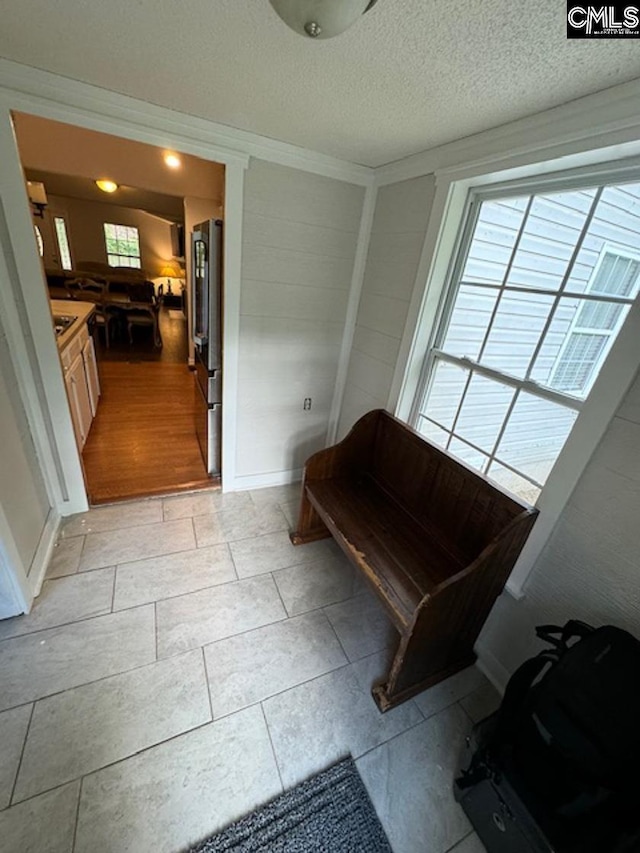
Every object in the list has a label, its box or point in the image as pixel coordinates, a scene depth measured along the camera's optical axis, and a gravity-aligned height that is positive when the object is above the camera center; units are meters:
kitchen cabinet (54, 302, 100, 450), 2.40 -0.96
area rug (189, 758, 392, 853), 1.03 -1.56
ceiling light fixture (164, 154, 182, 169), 2.39 +0.61
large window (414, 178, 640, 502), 1.22 -0.07
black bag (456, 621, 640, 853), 0.83 -1.02
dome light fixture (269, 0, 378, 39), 0.71 +0.49
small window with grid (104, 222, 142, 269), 9.16 +0.04
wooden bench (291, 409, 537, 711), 1.28 -1.09
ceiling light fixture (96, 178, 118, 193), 4.61 +0.72
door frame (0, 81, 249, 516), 1.48 -0.11
